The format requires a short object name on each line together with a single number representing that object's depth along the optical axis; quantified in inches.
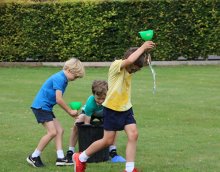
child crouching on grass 524.2
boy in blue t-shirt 524.6
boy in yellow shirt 472.1
